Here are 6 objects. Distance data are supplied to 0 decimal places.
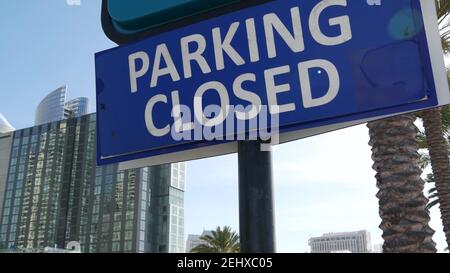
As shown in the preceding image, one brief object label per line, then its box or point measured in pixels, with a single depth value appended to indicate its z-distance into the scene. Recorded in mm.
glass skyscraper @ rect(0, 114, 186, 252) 90000
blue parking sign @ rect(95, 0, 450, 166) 1546
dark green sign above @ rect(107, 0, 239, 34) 1919
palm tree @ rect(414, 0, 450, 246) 12787
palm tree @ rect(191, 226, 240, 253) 44125
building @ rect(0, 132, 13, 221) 105562
